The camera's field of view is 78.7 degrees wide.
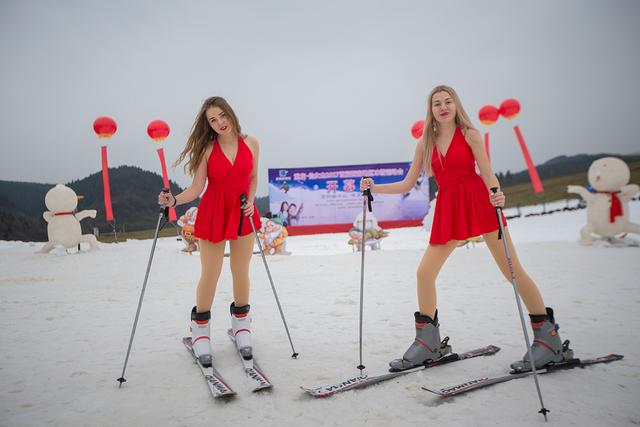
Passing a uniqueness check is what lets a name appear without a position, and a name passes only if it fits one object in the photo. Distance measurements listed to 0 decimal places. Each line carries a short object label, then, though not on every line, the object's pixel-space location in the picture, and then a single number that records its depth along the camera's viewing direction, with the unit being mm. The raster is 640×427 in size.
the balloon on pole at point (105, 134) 8906
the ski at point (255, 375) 2129
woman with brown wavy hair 2594
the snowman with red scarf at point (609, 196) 6566
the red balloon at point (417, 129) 9363
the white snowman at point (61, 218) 9031
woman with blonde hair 2260
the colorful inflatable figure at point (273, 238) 8617
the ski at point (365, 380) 2045
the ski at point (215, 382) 2035
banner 15250
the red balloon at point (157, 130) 9234
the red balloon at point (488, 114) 9539
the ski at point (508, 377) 1962
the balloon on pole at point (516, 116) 8961
